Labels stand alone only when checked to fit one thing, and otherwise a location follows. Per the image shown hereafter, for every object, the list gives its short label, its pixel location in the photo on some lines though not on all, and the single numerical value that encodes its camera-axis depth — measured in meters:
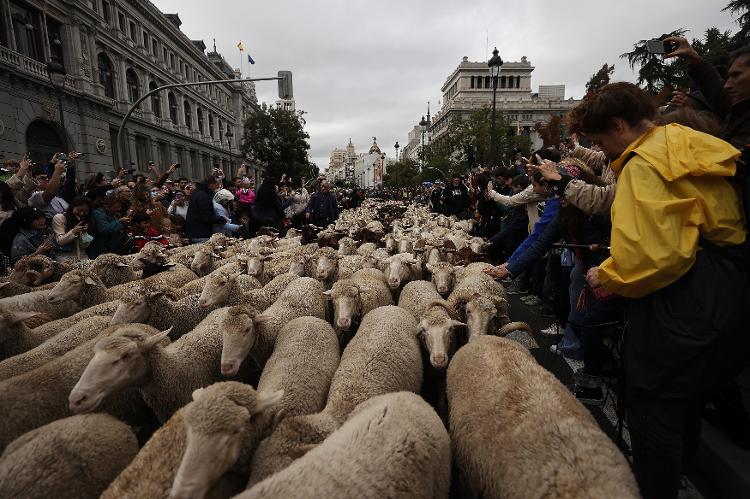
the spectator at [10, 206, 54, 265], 5.21
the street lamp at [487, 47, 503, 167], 13.62
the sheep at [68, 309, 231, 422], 2.31
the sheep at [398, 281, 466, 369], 2.96
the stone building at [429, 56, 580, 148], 75.56
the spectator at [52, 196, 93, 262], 5.36
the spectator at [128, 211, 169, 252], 6.93
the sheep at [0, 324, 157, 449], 2.26
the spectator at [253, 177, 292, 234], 9.10
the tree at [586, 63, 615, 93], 16.92
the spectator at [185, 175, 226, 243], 7.46
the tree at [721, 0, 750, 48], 17.94
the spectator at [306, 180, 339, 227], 12.70
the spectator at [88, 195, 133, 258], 5.86
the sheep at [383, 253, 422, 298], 5.20
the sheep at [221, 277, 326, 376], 2.93
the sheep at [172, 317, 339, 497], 1.62
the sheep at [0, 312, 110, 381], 2.82
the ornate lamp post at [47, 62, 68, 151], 10.82
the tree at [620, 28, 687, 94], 18.58
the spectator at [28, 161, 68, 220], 5.82
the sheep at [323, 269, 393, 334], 3.91
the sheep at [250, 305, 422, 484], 1.88
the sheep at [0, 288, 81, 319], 4.00
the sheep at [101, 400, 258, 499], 1.64
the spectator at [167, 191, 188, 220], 9.59
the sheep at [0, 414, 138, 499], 1.75
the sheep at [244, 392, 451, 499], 1.49
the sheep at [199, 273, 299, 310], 4.05
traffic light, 13.79
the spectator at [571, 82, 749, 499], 1.50
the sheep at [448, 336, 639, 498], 1.54
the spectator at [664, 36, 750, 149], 2.10
